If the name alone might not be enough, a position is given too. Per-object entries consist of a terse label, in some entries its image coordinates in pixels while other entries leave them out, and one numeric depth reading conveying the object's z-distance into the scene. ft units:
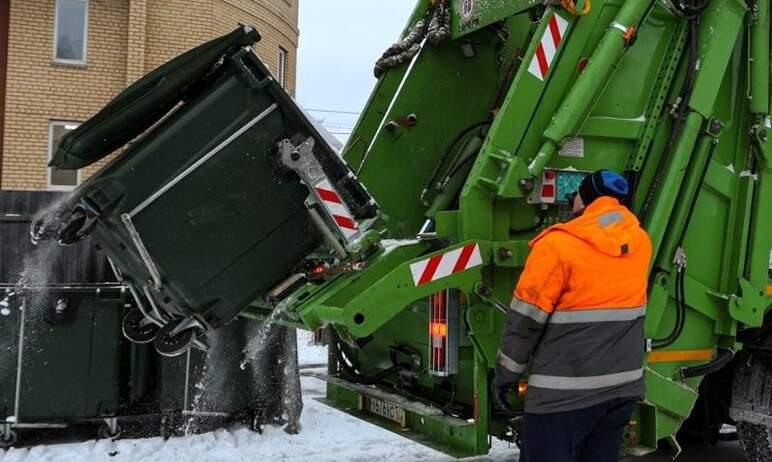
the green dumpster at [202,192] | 10.32
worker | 8.89
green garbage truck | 10.52
